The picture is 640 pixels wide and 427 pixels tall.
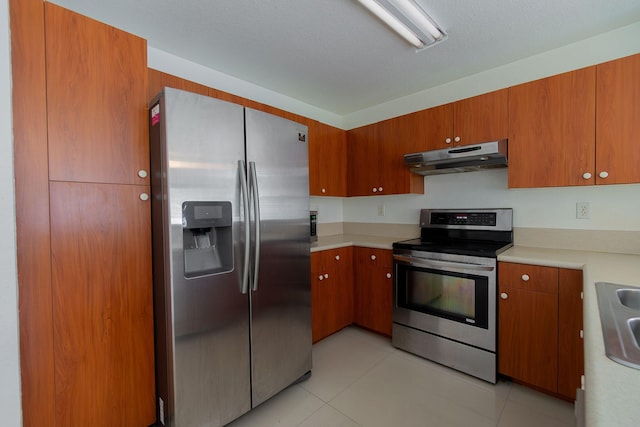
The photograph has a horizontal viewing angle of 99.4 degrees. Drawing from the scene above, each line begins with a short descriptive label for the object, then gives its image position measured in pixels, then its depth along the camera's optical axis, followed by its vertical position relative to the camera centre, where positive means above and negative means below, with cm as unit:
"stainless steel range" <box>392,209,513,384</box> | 195 -65
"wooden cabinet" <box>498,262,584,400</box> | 165 -78
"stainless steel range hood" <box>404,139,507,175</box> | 206 +40
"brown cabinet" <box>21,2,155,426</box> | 121 -8
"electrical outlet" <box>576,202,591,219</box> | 200 -4
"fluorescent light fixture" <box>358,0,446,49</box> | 156 +119
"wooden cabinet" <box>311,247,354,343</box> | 245 -79
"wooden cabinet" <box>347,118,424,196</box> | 265 +50
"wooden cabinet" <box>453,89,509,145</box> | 209 +71
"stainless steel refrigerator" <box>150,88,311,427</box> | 136 -26
